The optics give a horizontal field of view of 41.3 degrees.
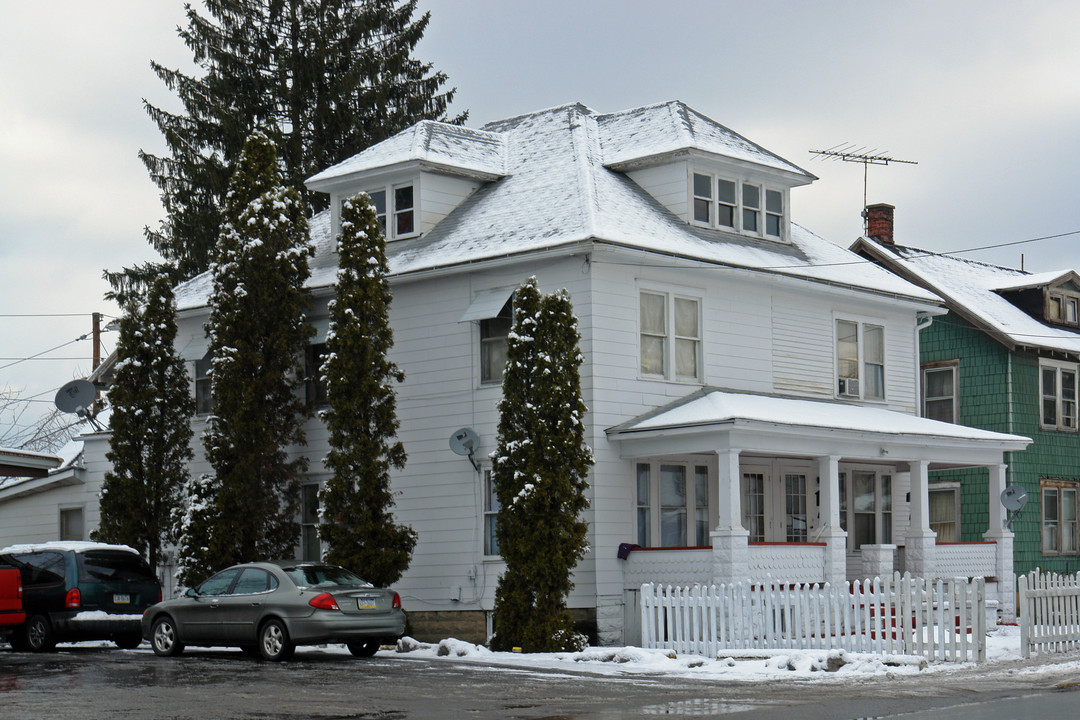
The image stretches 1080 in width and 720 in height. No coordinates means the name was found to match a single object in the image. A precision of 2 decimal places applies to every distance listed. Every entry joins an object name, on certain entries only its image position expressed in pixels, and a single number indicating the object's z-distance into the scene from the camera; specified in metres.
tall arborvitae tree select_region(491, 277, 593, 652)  20.80
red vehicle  21.66
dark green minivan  21.83
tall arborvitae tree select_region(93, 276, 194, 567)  26.83
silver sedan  19.17
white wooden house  22.83
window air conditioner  27.47
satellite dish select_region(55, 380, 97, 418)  30.44
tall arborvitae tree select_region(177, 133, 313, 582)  25.03
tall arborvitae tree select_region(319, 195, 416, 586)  22.86
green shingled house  33.28
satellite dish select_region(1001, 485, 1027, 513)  26.55
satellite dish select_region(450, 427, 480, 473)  23.69
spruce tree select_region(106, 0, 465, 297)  41.00
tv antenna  39.24
